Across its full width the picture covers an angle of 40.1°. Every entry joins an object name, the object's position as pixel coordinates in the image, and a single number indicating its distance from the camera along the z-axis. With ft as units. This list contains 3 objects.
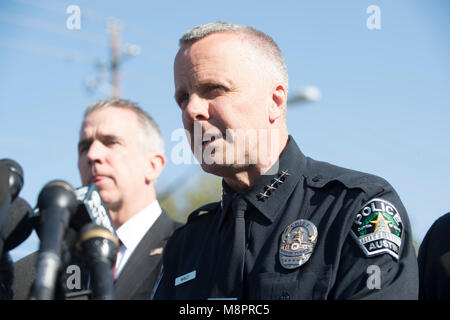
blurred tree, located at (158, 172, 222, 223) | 67.69
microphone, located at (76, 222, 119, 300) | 6.86
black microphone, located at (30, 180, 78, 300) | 6.44
